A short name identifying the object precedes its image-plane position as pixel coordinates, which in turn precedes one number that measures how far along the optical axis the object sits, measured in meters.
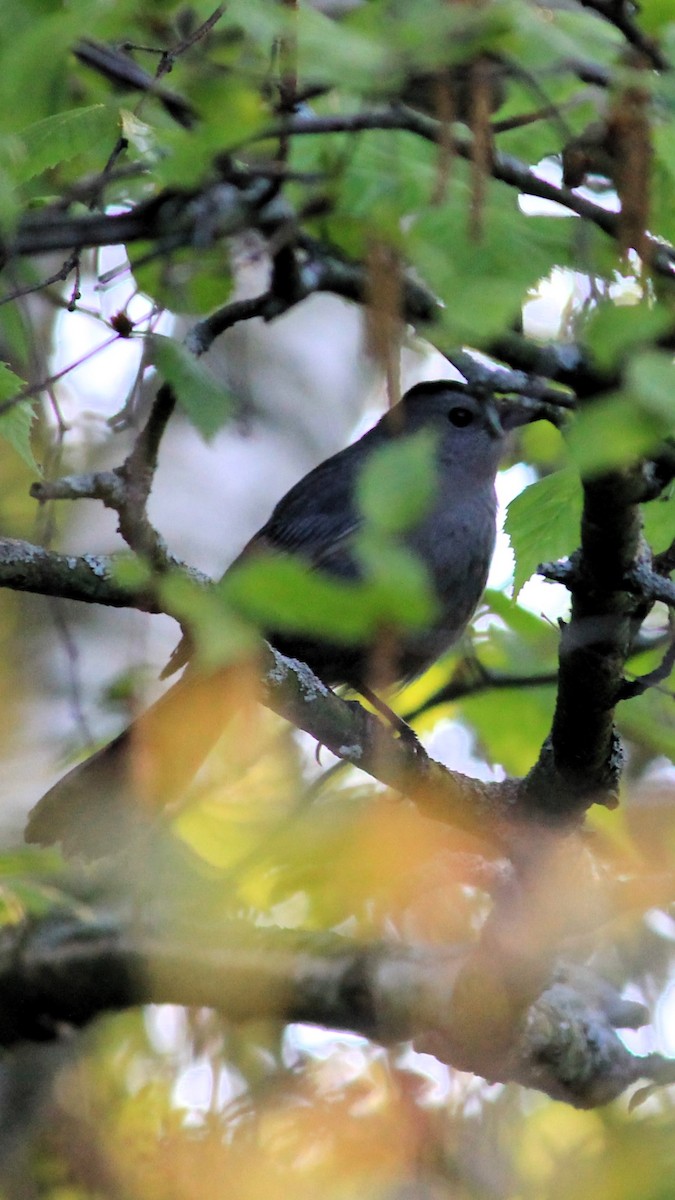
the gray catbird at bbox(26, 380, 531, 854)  7.50
